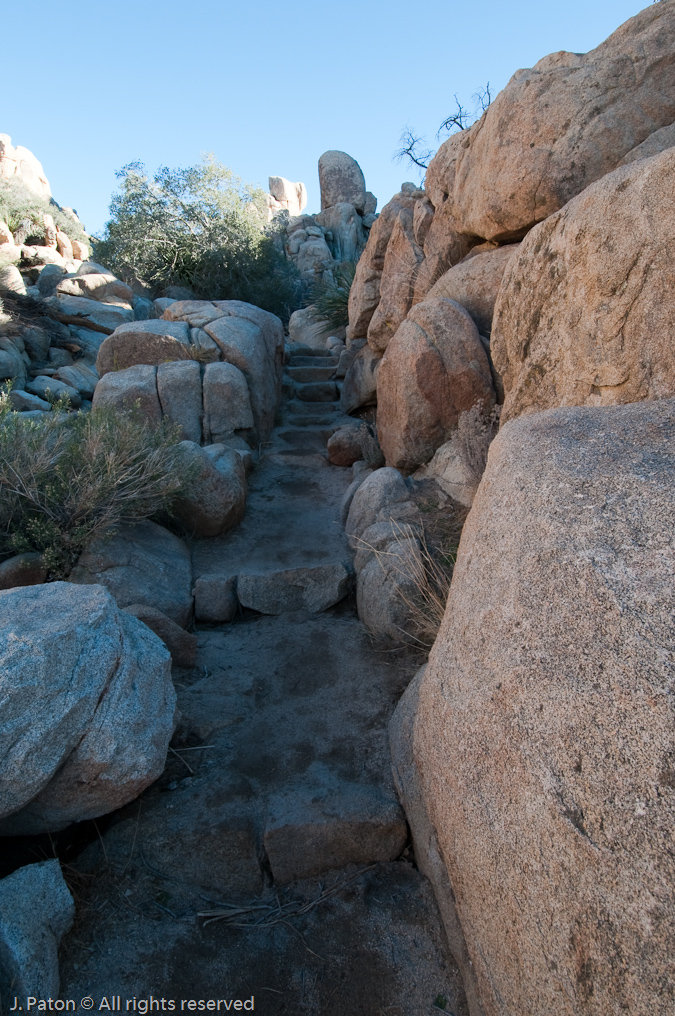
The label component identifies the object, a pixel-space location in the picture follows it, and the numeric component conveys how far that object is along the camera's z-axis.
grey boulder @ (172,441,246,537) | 4.93
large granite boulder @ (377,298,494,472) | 4.80
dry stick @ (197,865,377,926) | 2.27
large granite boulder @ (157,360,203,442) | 6.21
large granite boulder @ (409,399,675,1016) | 1.19
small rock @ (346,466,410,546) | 4.71
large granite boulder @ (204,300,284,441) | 6.98
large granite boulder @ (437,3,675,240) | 3.93
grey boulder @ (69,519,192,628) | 3.83
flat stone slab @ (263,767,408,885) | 2.46
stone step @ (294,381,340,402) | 9.23
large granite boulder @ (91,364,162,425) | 6.00
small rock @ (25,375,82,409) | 8.91
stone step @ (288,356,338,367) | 10.27
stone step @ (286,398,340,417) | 8.72
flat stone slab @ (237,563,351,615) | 4.39
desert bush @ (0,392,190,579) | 3.81
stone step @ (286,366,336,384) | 9.70
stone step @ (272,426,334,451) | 7.72
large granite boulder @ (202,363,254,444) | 6.44
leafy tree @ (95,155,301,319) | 12.53
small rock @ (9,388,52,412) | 7.99
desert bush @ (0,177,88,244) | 14.86
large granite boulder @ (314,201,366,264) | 21.22
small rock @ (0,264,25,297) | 11.38
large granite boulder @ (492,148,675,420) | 2.46
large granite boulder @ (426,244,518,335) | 4.91
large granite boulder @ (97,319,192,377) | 6.64
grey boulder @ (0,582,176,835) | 1.98
